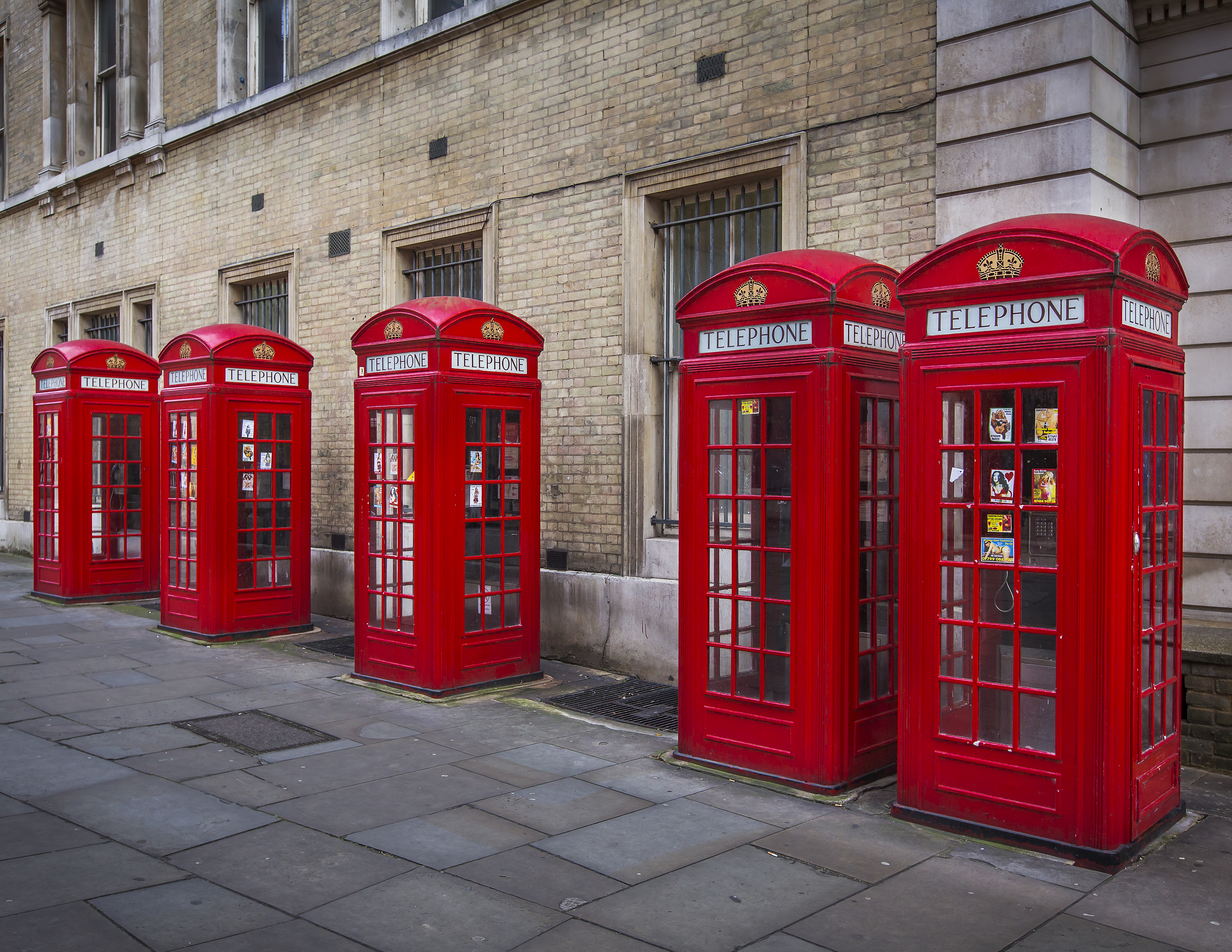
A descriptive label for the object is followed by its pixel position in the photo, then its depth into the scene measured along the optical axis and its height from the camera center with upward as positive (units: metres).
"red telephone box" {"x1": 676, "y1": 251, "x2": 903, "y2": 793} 5.45 -0.29
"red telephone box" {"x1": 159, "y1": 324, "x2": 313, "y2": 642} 9.86 -0.12
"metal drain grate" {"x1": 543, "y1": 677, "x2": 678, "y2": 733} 7.16 -1.73
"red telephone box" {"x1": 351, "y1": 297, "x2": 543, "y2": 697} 7.64 -0.21
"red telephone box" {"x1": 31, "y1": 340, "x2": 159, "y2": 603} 12.16 -0.01
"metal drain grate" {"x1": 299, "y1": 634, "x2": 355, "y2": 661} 9.48 -1.65
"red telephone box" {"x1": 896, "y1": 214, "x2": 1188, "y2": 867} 4.55 -0.32
